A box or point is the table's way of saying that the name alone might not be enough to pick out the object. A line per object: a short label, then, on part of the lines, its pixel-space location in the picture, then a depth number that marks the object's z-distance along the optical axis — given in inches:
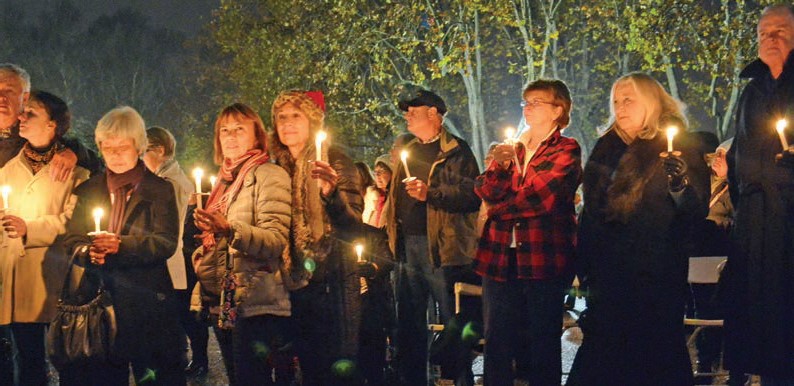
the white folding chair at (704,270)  274.4
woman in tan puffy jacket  208.5
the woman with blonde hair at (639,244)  201.8
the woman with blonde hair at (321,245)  220.1
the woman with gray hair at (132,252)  219.5
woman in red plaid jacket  213.0
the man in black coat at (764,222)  188.2
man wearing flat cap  270.2
